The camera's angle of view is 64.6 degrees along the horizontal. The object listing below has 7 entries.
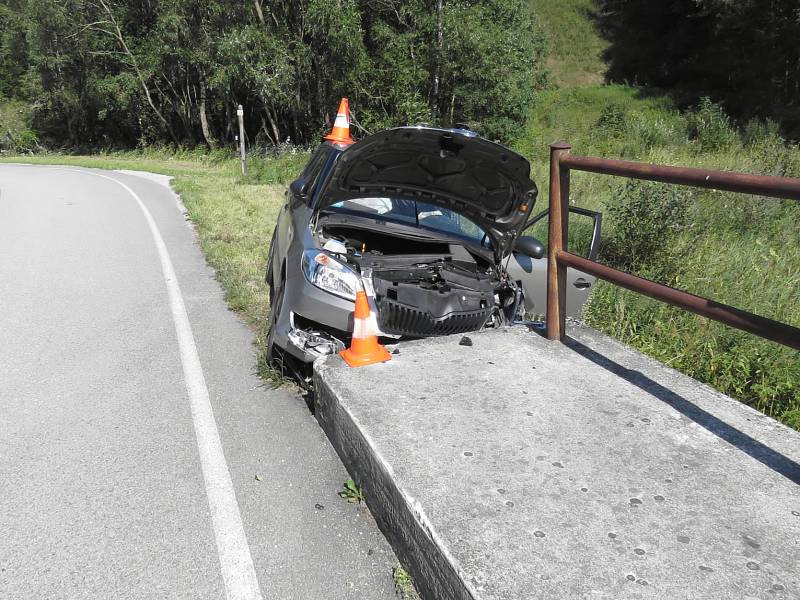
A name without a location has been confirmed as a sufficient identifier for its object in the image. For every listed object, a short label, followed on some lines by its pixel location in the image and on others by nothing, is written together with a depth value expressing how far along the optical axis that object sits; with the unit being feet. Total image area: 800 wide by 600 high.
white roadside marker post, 67.66
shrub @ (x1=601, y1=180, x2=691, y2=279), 24.44
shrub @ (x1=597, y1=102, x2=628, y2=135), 77.07
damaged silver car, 14.49
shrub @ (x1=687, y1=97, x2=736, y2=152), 60.39
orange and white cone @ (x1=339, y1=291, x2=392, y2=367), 13.25
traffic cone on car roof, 22.67
